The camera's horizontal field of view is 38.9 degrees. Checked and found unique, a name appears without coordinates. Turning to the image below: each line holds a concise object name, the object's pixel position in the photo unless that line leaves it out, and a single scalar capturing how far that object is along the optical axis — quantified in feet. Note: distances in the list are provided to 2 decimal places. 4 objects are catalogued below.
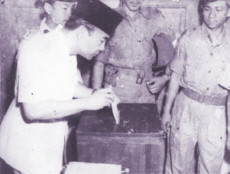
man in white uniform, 6.15
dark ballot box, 6.97
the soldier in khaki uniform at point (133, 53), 10.04
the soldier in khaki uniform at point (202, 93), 8.46
